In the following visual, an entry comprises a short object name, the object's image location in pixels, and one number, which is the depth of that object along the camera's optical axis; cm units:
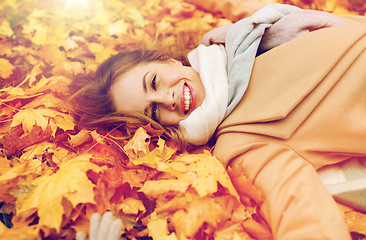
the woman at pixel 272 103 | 62
